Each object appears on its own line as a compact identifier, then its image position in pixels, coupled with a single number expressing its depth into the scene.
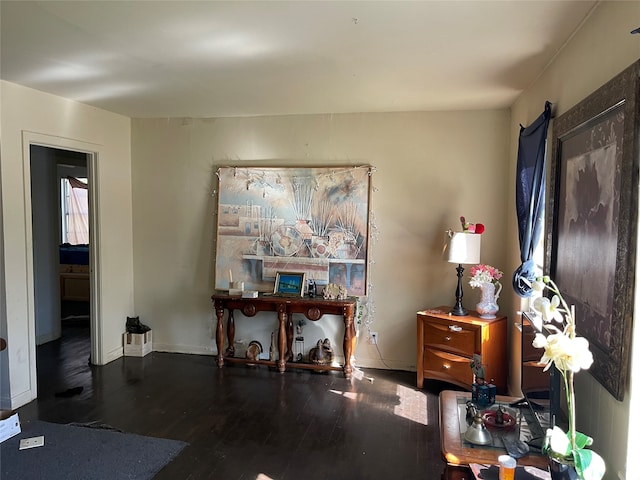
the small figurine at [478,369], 2.33
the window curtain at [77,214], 8.23
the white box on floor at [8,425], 2.93
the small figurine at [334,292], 4.20
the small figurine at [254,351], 4.44
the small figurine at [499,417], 2.05
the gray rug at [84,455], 2.59
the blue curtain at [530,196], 2.66
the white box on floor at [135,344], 4.66
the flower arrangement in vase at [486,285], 3.70
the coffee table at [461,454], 1.77
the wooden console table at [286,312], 4.08
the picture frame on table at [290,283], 4.35
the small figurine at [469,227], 3.85
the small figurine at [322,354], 4.29
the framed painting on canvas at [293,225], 4.30
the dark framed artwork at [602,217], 1.56
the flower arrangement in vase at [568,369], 1.36
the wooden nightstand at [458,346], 3.60
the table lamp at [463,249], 3.74
